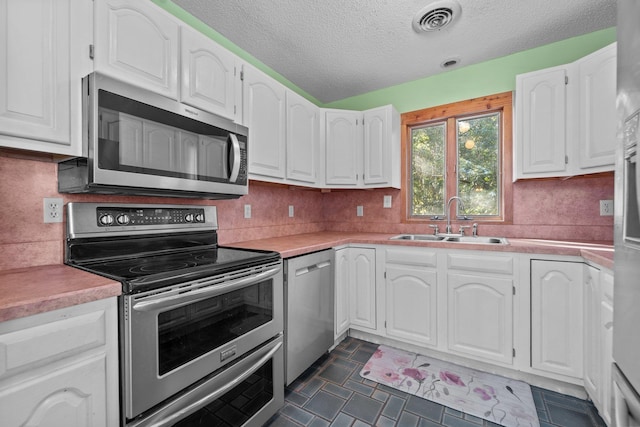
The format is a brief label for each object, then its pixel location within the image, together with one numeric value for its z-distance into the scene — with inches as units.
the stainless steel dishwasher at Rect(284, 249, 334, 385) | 67.2
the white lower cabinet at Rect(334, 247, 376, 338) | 90.4
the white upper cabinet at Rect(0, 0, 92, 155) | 38.2
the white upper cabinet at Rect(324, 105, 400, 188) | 105.5
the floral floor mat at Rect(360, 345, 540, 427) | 61.1
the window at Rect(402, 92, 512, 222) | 96.6
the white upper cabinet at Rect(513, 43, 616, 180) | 67.2
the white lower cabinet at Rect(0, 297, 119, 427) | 28.9
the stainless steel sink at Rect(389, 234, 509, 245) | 88.8
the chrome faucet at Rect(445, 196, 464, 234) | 98.9
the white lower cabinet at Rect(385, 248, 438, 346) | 82.0
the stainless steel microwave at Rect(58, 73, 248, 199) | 44.4
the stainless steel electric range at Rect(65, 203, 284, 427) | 38.3
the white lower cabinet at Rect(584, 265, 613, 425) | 52.7
